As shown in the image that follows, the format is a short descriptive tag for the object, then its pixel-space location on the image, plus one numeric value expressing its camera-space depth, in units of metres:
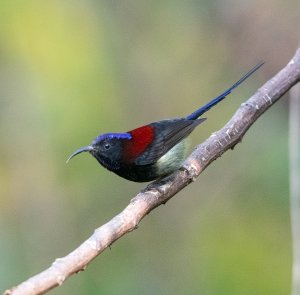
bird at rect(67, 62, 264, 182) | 7.77
